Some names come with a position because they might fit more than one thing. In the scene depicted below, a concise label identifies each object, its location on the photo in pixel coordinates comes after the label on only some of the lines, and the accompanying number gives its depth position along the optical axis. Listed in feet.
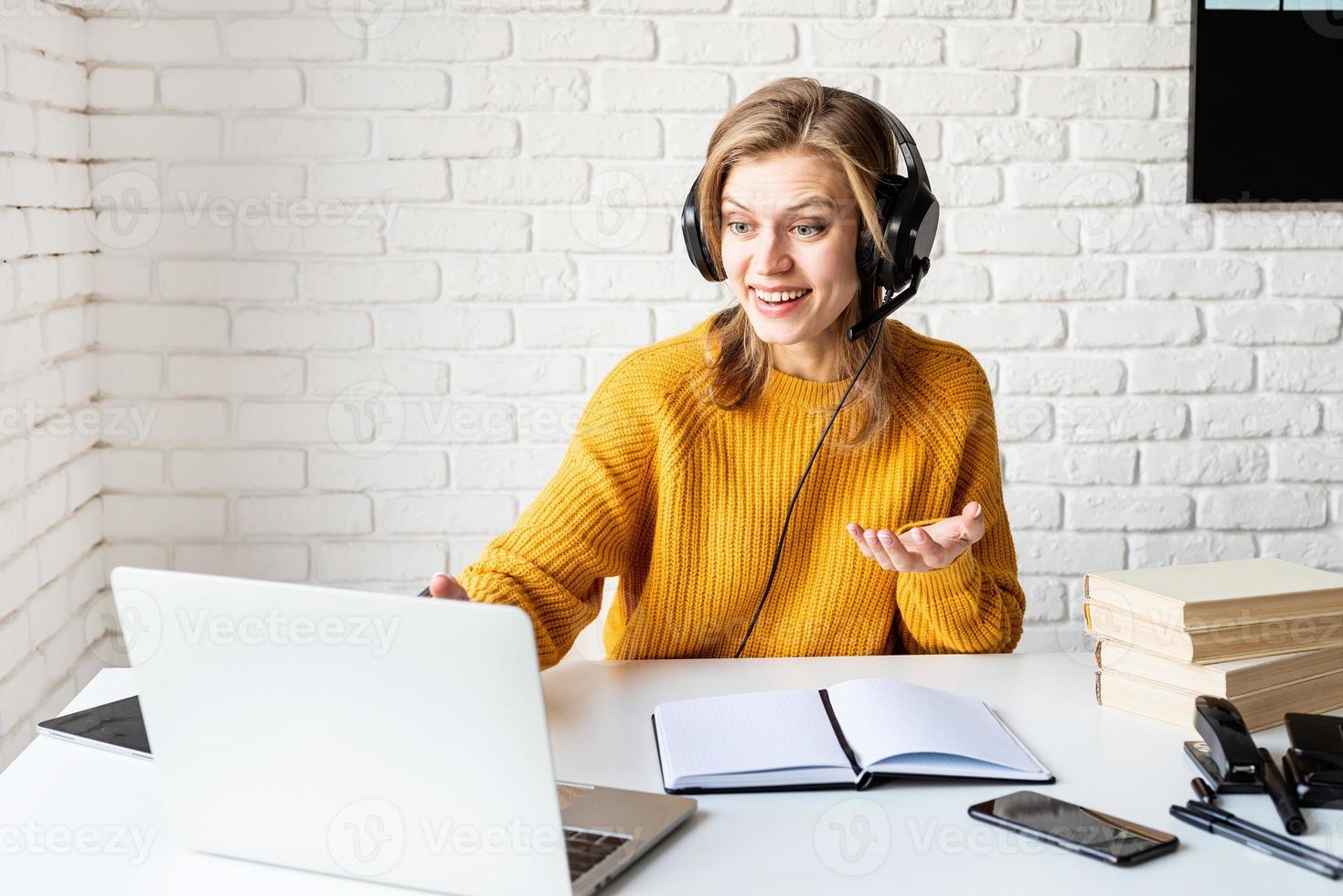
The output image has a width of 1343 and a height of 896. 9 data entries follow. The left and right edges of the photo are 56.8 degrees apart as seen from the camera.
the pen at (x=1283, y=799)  2.96
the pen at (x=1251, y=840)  2.77
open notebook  3.24
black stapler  3.19
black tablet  3.48
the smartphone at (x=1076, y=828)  2.84
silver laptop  2.49
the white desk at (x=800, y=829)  2.75
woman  4.65
